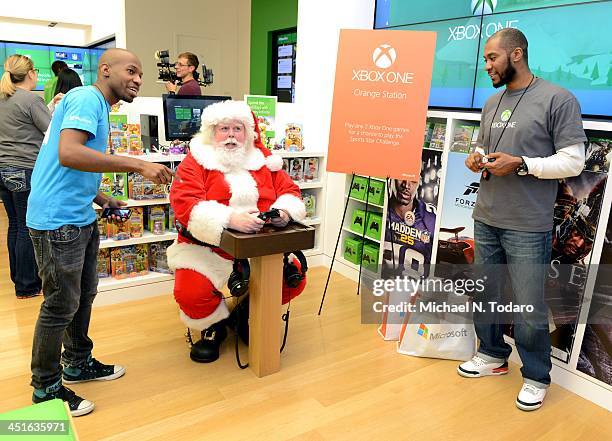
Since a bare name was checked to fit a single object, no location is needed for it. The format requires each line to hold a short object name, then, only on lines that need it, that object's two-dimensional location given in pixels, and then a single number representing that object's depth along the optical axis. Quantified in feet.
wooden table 7.87
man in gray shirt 7.20
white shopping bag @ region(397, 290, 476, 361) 9.27
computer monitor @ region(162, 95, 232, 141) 11.03
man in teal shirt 6.26
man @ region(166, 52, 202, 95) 13.64
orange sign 9.58
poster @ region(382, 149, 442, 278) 10.94
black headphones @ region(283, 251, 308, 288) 9.11
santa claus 8.49
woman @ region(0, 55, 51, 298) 10.52
